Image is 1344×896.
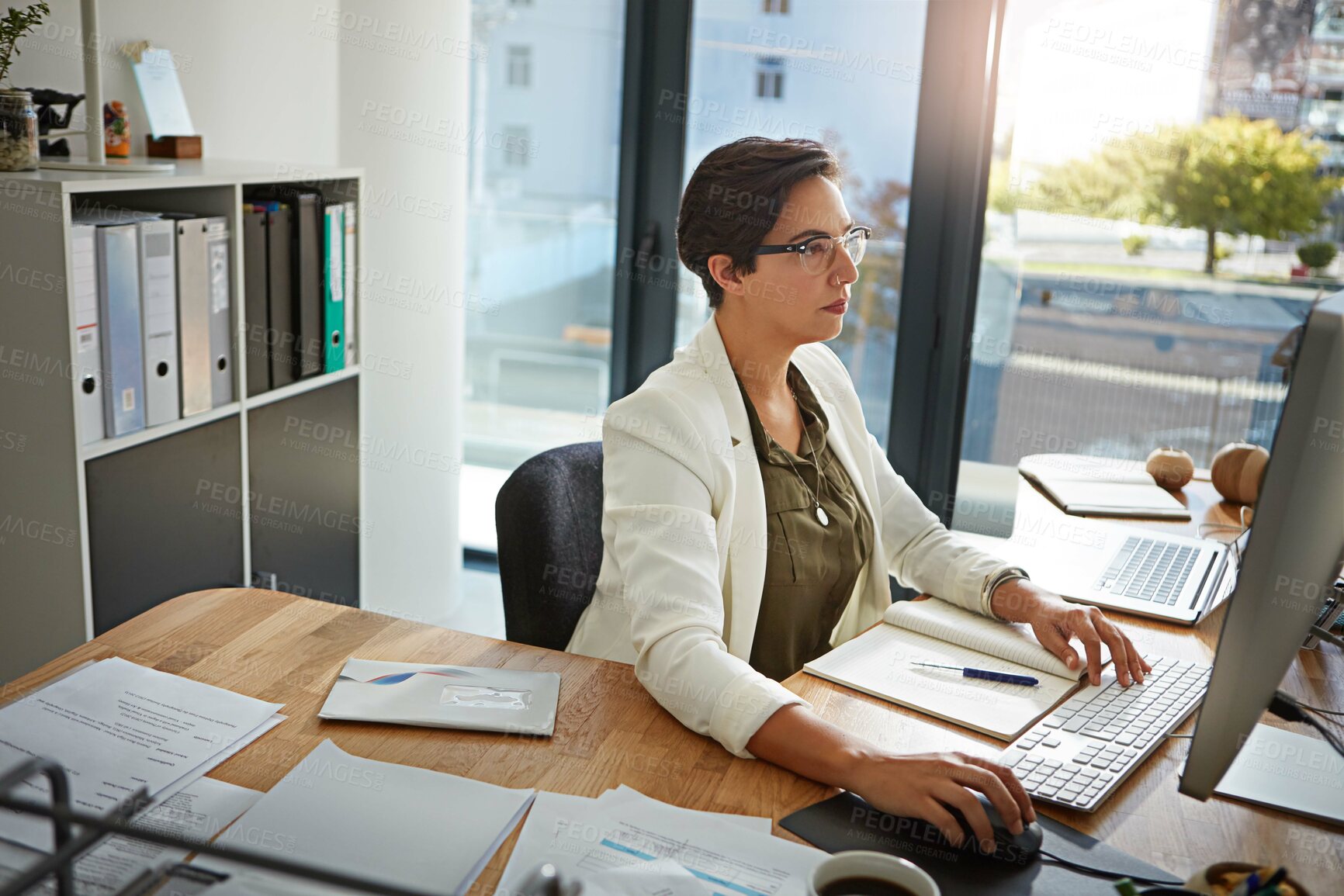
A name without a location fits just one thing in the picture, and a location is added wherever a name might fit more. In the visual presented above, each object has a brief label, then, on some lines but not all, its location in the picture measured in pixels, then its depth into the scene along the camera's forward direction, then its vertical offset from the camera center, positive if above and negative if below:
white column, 2.91 -0.20
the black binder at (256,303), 2.13 -0.23
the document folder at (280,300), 2.20 -0.23
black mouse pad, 0.96 -0.57
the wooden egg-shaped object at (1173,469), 2.31 -0.50
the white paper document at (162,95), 2.24 +0.17
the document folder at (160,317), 1.87 -0.24
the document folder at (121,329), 1.78 -0.25
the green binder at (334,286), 2.36 -0.22
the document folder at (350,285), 2.44 -0.22
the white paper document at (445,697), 1.19 -0.56
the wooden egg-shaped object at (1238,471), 2.20 -0.47
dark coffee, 0.86 -0.52
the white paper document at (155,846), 0.89 -0.56
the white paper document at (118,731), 1.02 -0.56
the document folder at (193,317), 1.96 -0.25
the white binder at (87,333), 1.71 -0.25
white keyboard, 1.12 -0.56
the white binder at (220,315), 2.03 -0.25
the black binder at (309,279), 2.27 -0.20
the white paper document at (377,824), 0.93 -0.57
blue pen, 1.37 -0.56
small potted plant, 1.74 +0.08
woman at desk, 1.36 -0.41
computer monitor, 0.86 -0.26
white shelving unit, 1.67 -0.44
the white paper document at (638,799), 1.03 -0.57
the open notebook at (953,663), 1.28 -0.56
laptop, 1.69 -0.56
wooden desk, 1.06 -0.57
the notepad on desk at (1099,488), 2.13 -0.53
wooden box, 2.27 +0.06
